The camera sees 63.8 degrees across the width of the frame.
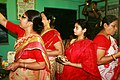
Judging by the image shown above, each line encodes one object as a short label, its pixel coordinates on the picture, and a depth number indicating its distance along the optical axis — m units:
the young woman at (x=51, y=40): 1.36
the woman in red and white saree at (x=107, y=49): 1.07
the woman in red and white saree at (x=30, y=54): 0.90
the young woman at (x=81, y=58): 1.12
